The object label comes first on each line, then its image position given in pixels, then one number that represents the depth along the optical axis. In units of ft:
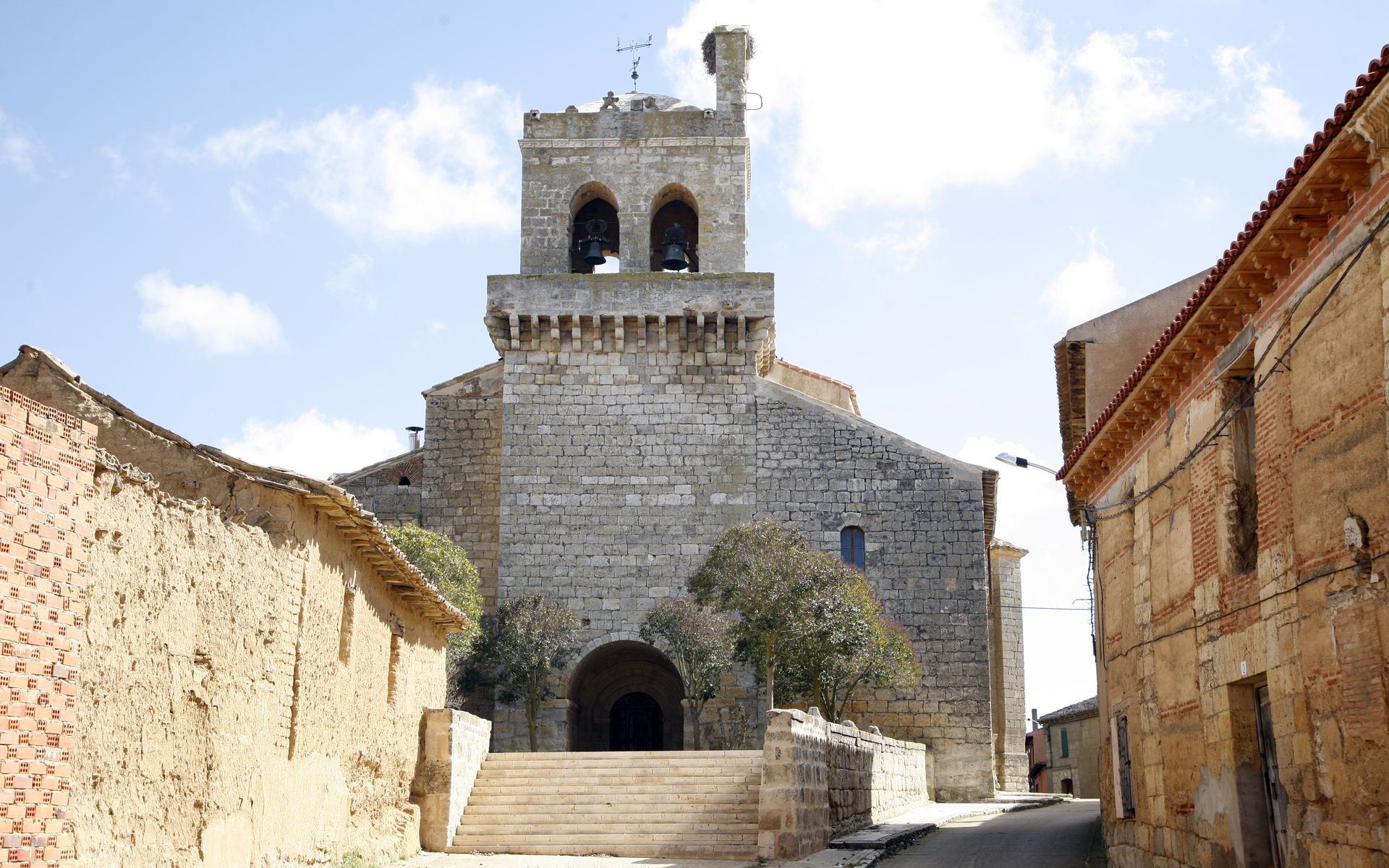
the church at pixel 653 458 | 89.20
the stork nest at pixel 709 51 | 99.71
